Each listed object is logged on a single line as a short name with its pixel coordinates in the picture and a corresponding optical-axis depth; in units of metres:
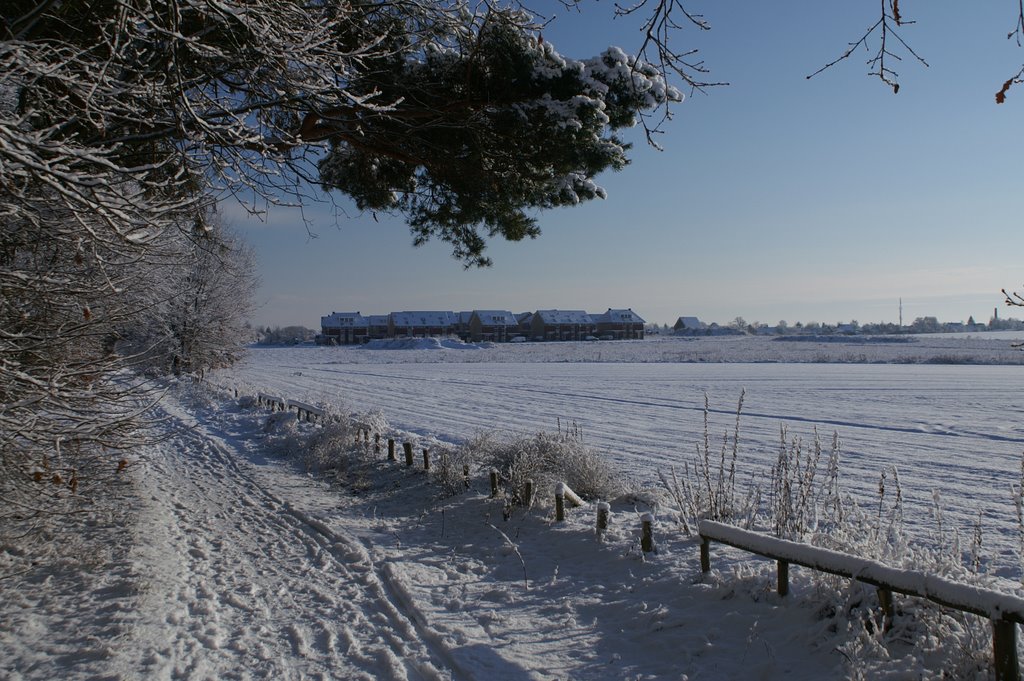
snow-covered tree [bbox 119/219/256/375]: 30.08
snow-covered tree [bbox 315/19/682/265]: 7.02
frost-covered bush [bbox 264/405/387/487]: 11.78
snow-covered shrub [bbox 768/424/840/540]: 5.90
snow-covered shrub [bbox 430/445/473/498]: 9.59
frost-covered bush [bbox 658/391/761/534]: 6.75
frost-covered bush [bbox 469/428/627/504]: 8.66
